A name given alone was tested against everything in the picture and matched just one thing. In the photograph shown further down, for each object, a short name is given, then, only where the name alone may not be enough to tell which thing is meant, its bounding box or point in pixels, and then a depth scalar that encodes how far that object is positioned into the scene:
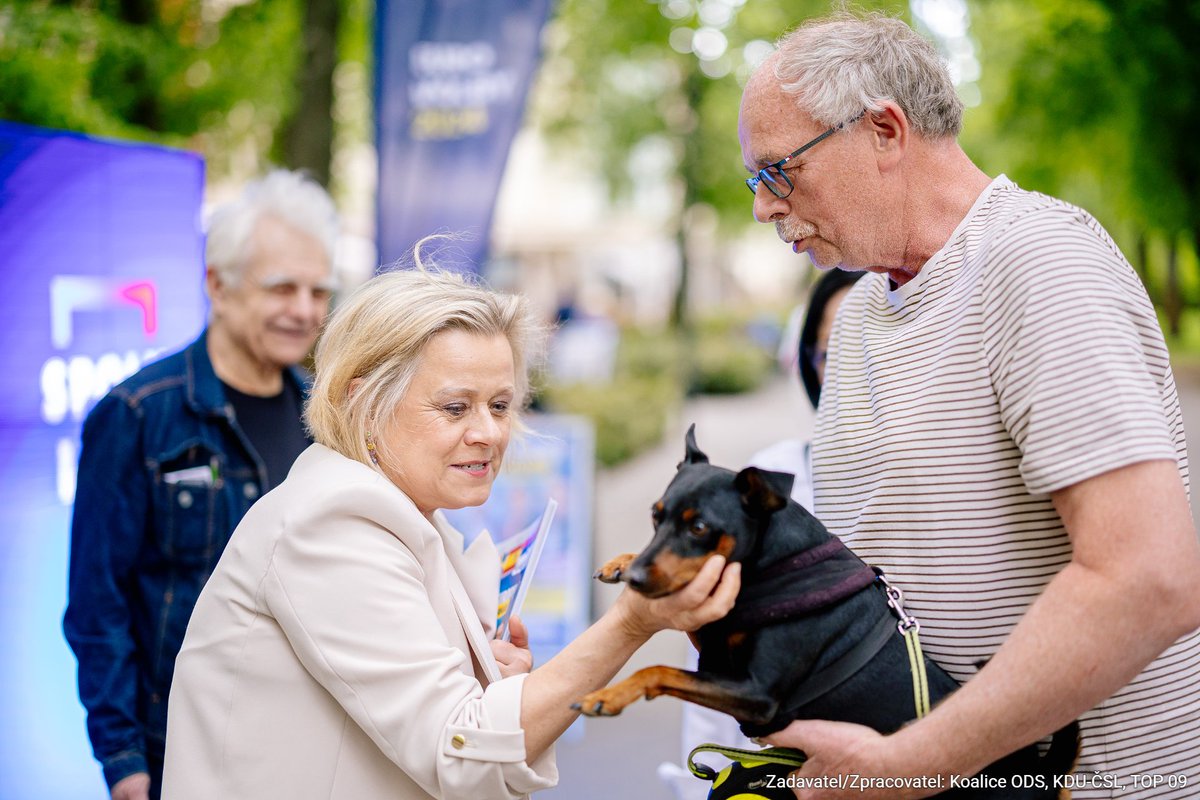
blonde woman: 1.85
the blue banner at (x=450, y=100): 6.46
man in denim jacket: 3.00
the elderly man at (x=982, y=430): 1.57
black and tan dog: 1.73
